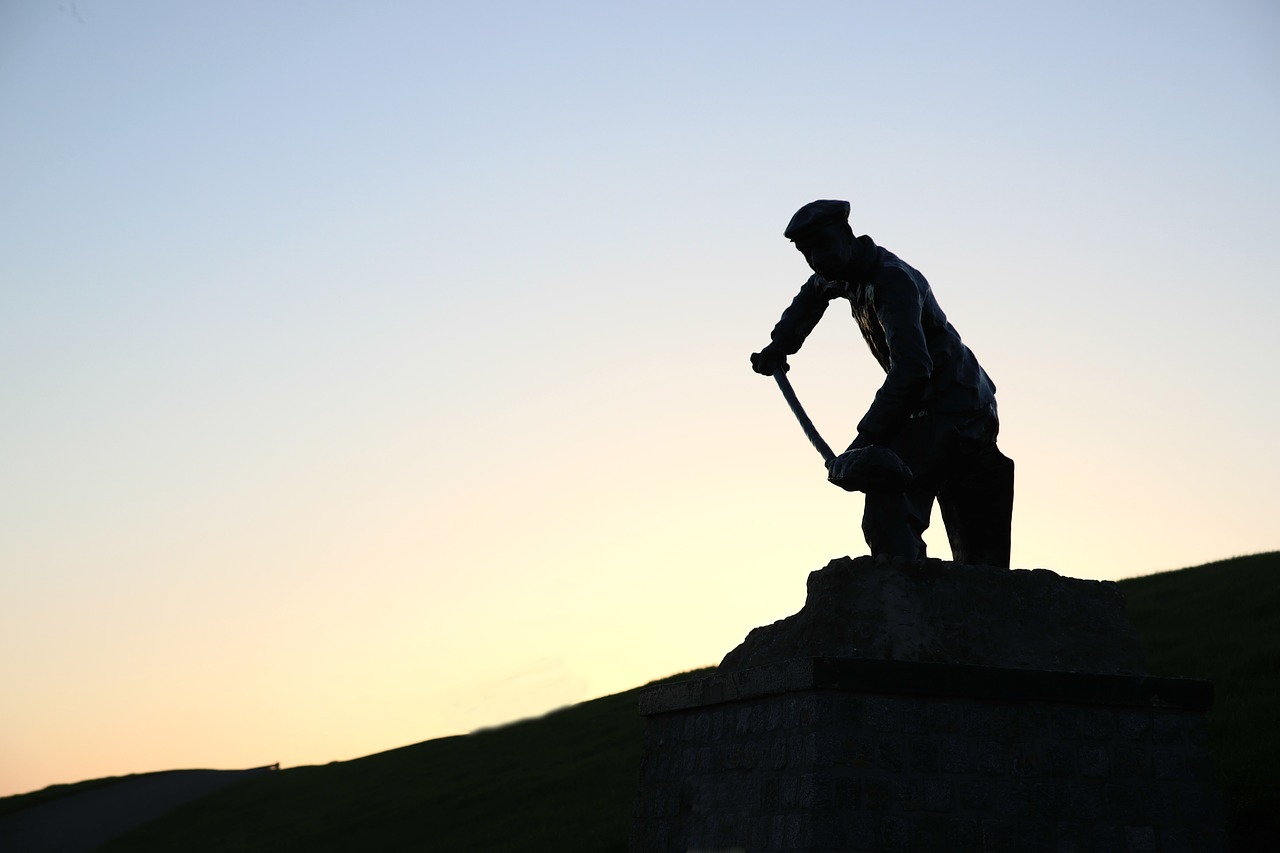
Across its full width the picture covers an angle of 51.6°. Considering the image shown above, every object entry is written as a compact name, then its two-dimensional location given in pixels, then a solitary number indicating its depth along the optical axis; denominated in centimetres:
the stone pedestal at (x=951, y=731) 649
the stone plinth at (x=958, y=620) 689
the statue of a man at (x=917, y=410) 739
